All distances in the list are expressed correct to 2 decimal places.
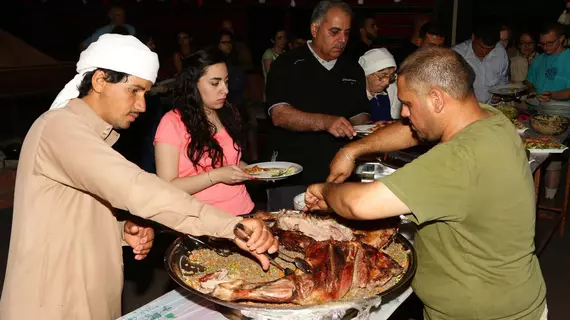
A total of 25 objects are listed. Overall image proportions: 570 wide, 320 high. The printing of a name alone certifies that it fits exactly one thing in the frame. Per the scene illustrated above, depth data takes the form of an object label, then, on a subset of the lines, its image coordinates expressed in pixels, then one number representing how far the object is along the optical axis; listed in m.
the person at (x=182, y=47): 8.05
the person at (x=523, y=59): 7.43
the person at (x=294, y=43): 8.46
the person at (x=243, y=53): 9.18
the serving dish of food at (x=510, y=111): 4.82
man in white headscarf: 1.48
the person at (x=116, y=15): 7.19
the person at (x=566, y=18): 8.87
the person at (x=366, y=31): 6.88
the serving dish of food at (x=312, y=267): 1.58
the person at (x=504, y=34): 8.06
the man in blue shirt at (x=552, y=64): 5.71
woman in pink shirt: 2.58
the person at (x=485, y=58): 5.77
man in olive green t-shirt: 1.50
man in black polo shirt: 3.41
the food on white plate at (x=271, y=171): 2.89
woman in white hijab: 4.06
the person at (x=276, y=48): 8.10
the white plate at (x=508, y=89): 5.38
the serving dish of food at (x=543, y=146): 3.86
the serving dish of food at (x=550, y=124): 4.33
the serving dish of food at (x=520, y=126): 4.39
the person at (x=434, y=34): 5.25
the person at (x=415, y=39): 6.14
